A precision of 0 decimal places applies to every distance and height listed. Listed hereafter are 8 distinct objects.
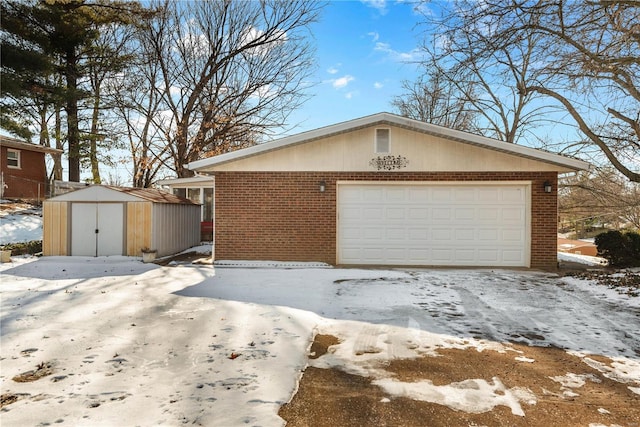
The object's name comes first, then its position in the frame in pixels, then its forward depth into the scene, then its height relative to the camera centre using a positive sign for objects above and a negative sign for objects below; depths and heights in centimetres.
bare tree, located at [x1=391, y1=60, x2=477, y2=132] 2197 +666
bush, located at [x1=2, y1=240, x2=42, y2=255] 1079 -107
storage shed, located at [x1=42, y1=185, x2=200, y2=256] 1048 -35
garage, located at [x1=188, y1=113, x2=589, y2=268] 941 +26
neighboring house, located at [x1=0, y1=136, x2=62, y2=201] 1917 +220
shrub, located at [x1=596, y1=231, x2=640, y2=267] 971 -96
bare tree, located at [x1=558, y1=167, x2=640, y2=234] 1375 +55
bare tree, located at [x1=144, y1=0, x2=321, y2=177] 1986 +748
